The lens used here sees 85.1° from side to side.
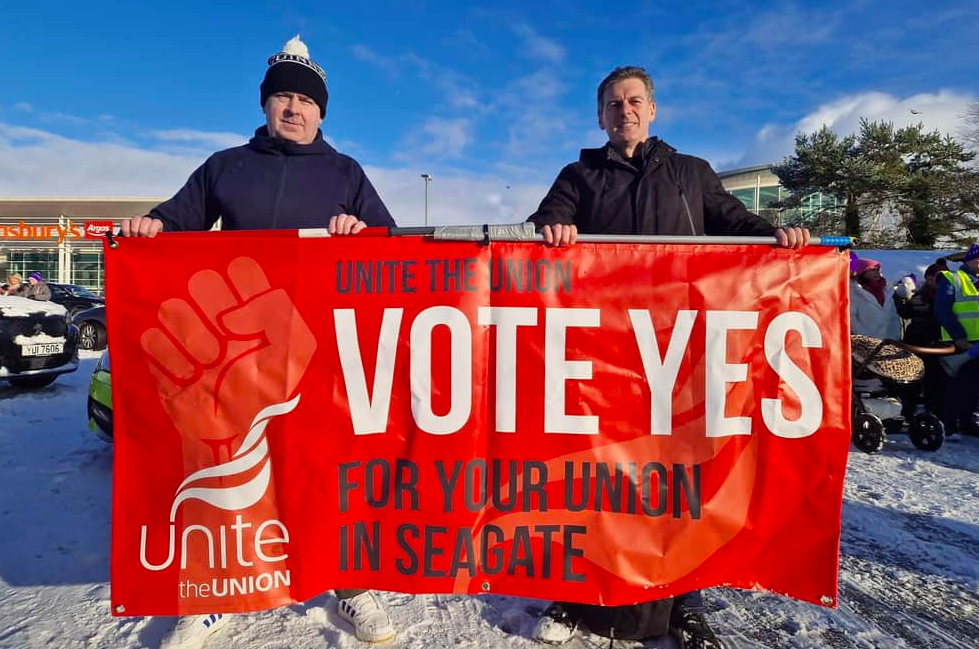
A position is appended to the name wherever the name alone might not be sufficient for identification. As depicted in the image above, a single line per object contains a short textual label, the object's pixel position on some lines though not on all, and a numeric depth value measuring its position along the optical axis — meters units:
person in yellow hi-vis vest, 5.27
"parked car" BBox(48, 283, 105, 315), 16.64
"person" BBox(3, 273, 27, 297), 10.13
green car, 3.81
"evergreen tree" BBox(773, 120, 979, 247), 19.61
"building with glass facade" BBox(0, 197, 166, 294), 32.41
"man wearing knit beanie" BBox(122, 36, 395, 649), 2.25
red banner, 1.98
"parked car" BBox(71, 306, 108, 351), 10.73
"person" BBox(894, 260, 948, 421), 5.86
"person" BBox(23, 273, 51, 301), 9.92
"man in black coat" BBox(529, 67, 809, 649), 2.19
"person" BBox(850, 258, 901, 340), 6.19
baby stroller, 4.92
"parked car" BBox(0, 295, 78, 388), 6.25
